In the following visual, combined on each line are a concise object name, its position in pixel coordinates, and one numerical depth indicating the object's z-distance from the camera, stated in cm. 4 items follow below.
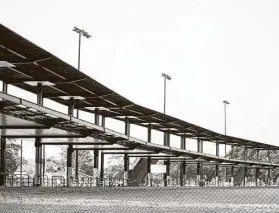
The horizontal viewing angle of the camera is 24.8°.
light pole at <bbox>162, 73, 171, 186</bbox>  5740
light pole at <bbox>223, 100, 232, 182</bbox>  7631
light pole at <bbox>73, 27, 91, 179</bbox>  3944
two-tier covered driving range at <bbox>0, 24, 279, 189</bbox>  2419
